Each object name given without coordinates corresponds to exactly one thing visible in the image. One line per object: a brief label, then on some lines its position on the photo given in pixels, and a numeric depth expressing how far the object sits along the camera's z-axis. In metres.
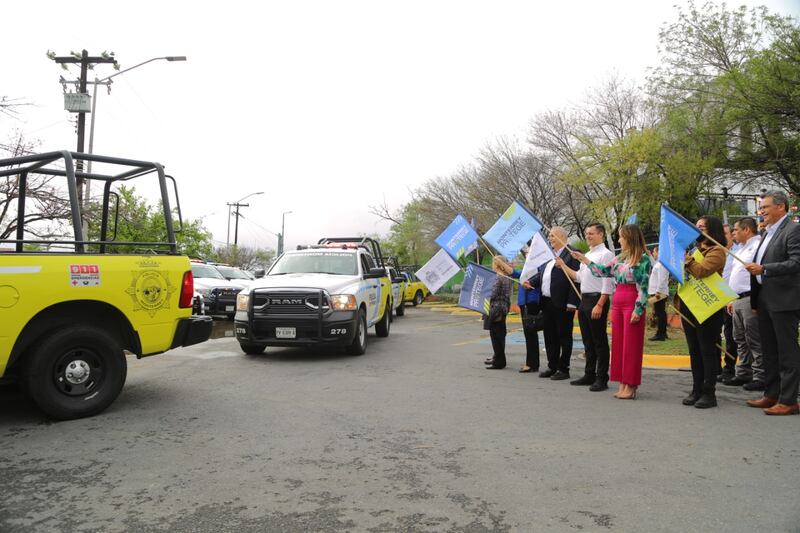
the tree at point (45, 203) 12.97
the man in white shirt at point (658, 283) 7.09
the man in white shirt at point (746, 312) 7.14
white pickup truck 9.74
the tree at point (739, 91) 19.20
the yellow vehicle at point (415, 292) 28.48
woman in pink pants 6.68
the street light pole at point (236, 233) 61.11
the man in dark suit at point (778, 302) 5.91
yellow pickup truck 5.38
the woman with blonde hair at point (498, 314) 9.11
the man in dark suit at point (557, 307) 8.09
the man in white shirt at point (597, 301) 7.20
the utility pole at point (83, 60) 21.69
